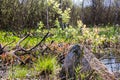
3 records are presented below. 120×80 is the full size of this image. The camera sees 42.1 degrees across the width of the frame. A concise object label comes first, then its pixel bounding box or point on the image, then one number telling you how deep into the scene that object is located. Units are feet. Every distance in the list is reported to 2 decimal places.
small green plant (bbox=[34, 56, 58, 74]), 11.17
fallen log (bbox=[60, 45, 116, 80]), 9.82
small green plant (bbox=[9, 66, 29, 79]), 10.74
